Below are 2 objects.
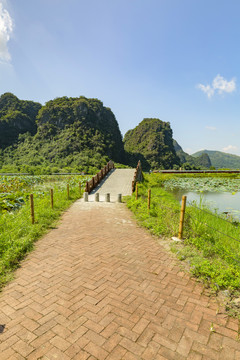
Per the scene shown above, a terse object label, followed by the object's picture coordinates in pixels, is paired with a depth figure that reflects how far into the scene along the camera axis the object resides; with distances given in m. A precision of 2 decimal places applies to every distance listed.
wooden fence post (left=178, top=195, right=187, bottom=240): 5.08
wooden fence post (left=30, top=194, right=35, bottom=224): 6.28
